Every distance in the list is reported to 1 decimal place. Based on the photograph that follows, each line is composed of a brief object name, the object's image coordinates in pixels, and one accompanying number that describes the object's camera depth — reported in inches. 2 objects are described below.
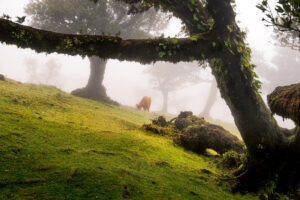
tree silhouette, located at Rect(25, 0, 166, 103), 624.1
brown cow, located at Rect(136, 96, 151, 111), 879.3
